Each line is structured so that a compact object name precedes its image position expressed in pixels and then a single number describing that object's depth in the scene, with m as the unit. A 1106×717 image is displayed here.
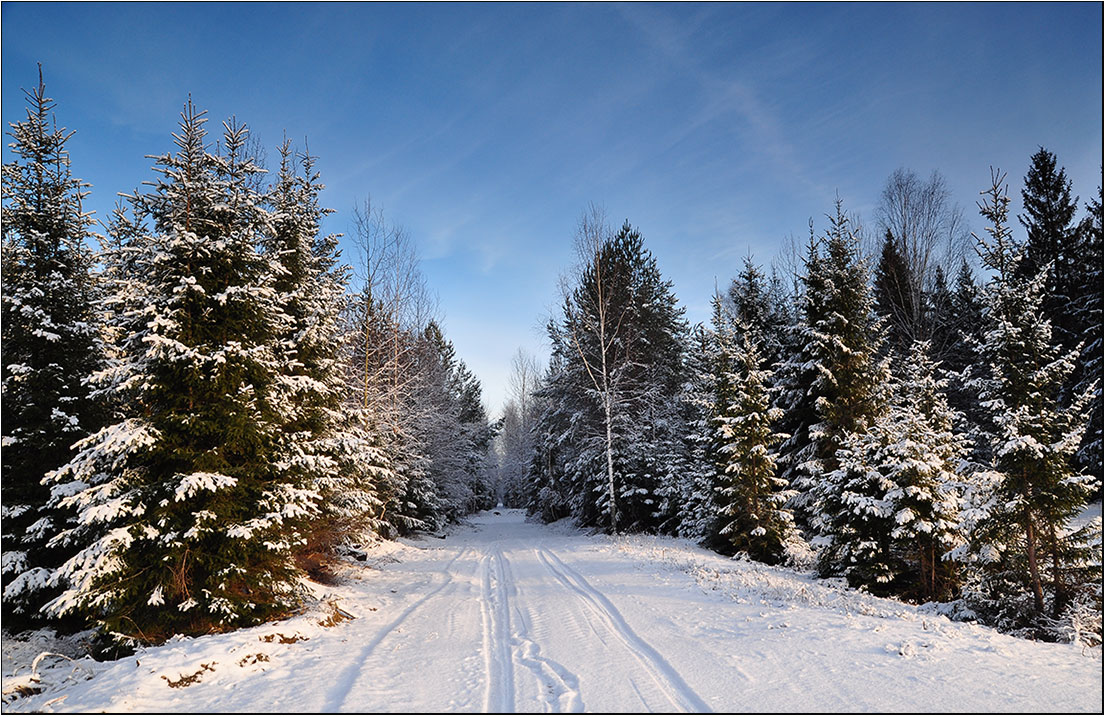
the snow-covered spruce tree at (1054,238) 23.11
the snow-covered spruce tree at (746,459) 16.38
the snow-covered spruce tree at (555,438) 28.28
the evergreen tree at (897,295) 25.66
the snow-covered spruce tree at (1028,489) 9.12
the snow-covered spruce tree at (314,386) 10.81
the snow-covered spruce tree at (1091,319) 19.48
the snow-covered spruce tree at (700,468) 18.05
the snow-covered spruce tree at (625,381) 23.45
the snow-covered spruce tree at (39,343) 9.85
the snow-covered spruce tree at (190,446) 8.11
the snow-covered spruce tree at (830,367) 17.25
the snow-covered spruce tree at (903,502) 11.22
